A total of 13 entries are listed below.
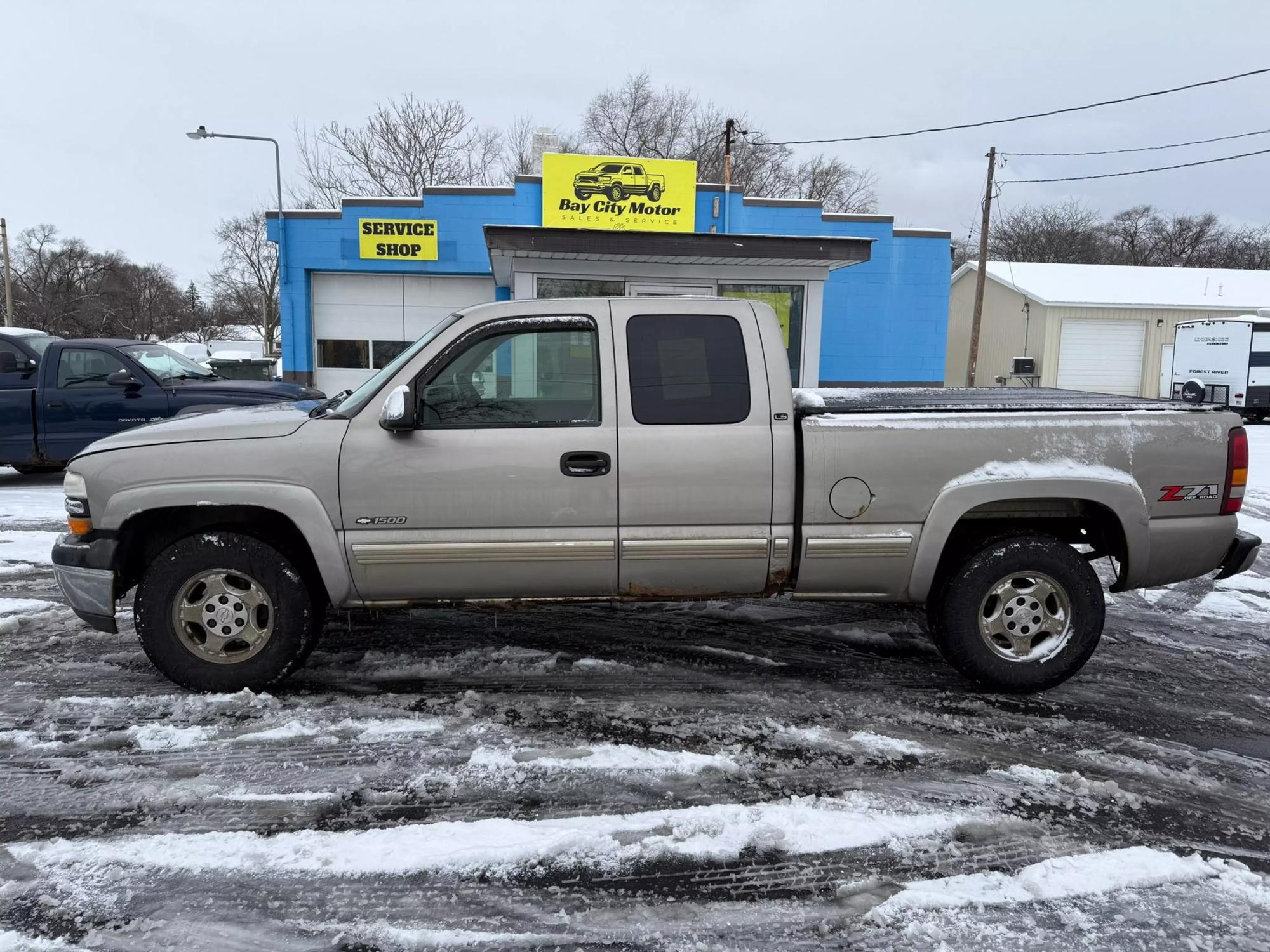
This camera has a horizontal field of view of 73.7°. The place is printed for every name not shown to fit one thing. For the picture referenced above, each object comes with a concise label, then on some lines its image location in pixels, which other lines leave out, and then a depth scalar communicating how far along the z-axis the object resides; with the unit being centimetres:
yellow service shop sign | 1834
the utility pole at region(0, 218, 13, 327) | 4289
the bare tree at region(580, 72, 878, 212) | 3862
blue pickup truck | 968
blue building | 1834
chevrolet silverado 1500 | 395
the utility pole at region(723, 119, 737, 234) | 1817
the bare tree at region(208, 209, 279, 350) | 5456
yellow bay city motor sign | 1752
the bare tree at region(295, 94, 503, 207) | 3459
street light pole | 1825
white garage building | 2852
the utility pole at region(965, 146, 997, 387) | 2792
